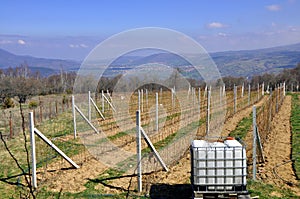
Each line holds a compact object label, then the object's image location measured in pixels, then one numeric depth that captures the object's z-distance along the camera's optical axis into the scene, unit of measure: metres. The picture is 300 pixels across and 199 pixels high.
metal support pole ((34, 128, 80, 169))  5.81
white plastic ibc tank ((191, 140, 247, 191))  4.54
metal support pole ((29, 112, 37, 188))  5.66
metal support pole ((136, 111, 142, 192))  5.36
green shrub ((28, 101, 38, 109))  22.72
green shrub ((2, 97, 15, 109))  24.68
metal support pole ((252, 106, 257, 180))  5.62
